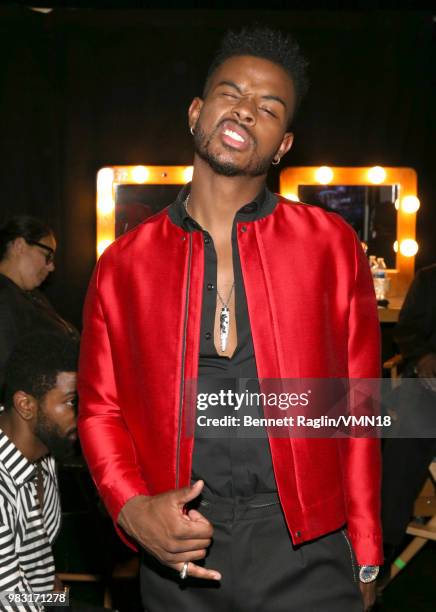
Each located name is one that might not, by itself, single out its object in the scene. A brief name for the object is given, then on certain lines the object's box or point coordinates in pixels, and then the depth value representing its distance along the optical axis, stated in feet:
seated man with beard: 6.78
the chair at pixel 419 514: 11.40
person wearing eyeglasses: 12.75
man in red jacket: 4.83
